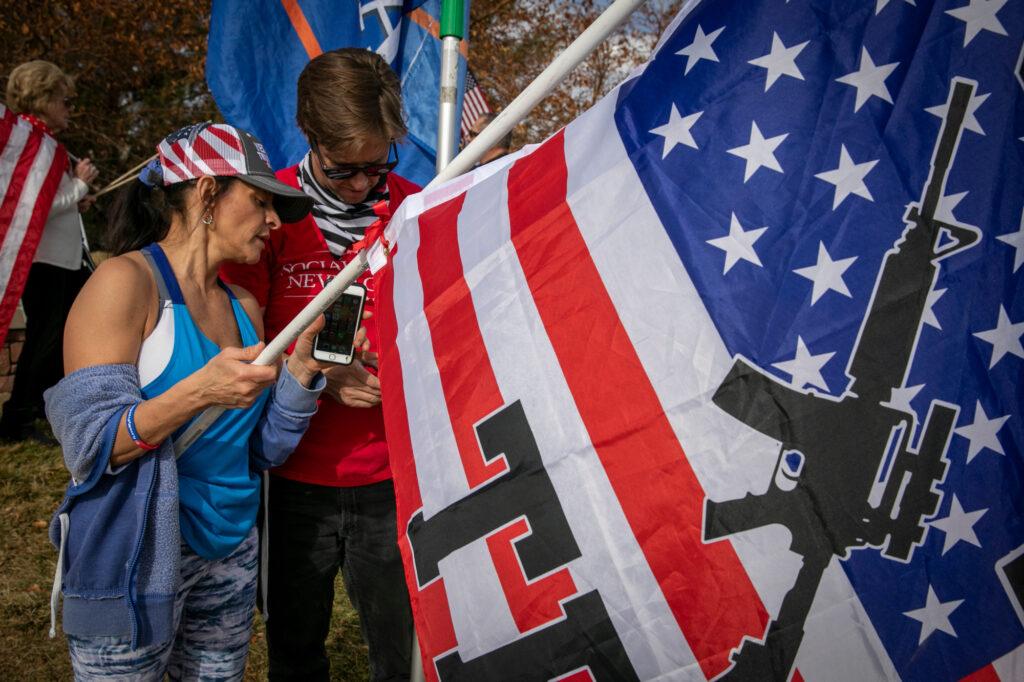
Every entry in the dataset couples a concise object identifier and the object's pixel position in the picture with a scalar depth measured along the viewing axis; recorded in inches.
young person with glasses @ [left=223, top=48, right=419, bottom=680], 84.0
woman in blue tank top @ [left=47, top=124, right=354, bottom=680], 67.2
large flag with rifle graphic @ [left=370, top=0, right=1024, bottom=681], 45.1
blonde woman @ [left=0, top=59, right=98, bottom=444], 197.6
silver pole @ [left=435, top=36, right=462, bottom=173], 80.7
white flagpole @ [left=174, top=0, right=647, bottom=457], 53.4
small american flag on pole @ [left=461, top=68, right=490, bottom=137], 263.1
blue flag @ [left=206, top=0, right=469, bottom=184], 117.1
